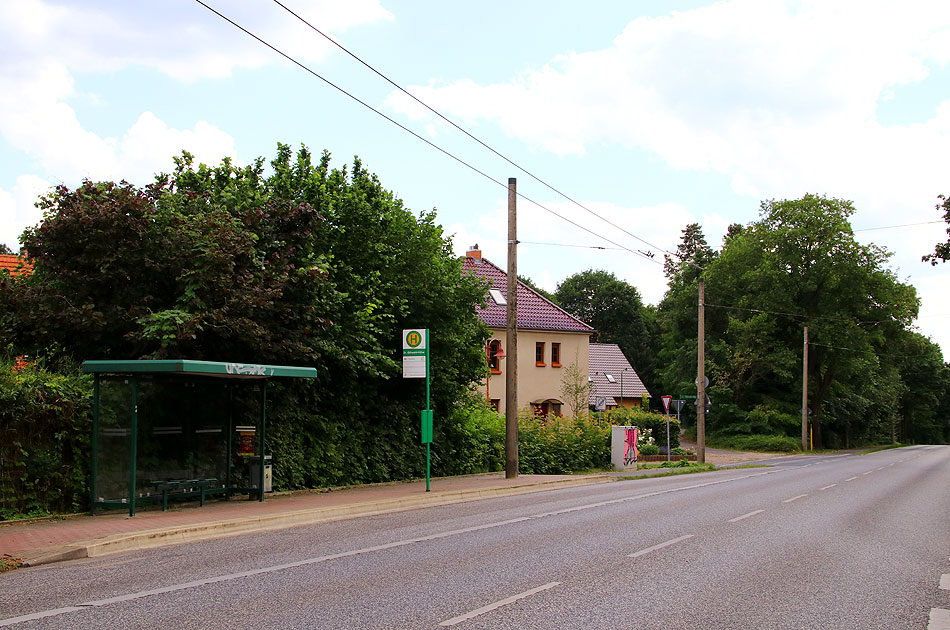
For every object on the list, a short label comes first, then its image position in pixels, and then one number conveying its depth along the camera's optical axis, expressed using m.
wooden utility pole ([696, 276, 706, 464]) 36.09
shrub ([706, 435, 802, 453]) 55.75
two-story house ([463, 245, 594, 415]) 45.69
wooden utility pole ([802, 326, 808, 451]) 54.80
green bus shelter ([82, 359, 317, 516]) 13.51
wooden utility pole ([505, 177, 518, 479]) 22.70
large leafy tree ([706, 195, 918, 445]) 58.97
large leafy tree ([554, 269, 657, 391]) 90.69
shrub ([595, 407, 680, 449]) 46.58
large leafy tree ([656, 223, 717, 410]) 65.00
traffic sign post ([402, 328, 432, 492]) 18.98
